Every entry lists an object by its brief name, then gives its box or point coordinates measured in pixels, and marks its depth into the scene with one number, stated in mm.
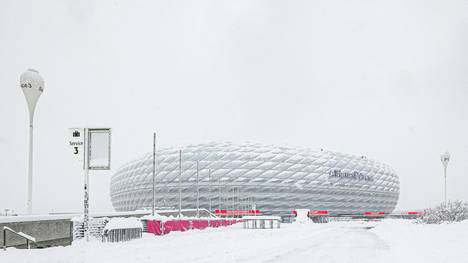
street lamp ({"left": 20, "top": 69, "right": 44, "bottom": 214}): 26703
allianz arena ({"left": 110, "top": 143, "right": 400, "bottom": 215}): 133000
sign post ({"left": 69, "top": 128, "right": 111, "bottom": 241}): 22438
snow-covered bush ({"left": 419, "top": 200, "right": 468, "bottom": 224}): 47772
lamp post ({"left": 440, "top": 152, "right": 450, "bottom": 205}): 57394
